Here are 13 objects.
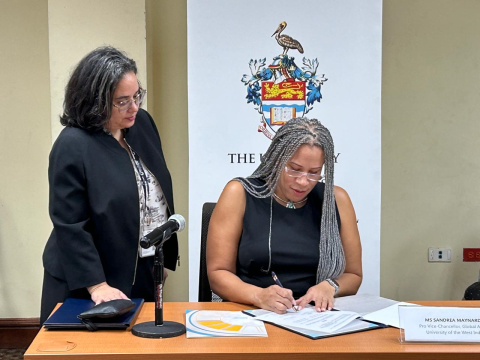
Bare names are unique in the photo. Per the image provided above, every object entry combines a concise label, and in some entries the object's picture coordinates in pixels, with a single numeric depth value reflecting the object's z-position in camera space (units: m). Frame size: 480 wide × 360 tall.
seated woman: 2.04
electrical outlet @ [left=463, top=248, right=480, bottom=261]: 3.80
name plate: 1.50
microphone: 1.42
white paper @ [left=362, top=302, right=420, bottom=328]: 1.68
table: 1.42
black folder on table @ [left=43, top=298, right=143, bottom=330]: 1.58
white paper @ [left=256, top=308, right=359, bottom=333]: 1.64
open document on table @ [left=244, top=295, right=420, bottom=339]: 1.61
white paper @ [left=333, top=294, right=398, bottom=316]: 1.82
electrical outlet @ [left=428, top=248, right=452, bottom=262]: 3.80
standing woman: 1.88
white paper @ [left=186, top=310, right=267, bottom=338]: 1.57
